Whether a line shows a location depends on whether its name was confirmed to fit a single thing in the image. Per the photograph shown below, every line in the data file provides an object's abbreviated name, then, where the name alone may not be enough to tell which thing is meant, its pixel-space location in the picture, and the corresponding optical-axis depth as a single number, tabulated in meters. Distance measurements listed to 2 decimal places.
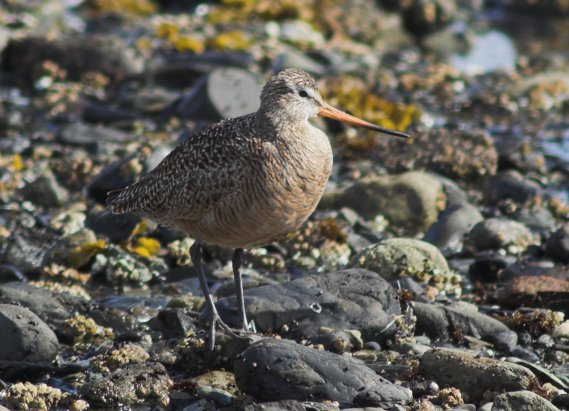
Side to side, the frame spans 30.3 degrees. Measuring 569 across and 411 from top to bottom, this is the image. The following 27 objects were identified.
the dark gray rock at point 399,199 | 11.95
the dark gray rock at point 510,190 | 12.94
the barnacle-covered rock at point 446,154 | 13.47
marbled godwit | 8.05
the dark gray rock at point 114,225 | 11.50
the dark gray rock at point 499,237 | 11.25
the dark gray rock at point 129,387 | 7.44
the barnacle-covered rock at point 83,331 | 8.72
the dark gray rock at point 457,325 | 8.71
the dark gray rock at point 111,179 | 12.45
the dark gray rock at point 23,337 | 8.05
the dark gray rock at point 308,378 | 7.04
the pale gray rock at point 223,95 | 14.43
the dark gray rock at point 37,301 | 8.90
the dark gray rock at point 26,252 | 10.77
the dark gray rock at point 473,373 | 7.39
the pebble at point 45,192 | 12.70
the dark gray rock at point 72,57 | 17.92
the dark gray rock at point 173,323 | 8.73
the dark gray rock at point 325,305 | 8.45
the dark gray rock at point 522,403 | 6.89
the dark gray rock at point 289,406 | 6.78
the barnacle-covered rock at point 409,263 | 9.81
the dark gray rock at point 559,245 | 10.67
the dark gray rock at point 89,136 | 14.88
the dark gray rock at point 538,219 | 11.98
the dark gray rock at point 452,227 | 11.41
